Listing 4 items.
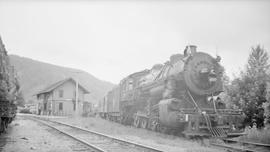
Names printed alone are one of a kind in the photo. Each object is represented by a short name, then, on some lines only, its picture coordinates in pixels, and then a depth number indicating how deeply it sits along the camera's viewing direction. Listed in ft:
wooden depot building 140.15
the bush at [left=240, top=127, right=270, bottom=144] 29.38
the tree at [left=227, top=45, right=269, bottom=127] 41.37
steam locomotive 34.06
